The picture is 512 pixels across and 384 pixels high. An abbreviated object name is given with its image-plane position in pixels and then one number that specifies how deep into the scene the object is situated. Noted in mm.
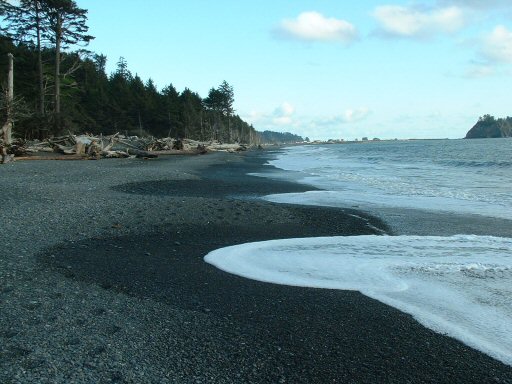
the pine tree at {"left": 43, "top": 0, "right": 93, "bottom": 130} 29030
